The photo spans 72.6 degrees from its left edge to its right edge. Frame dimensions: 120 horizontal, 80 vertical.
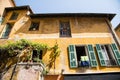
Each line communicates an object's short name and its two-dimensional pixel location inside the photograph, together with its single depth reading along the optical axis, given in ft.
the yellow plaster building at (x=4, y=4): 26.61
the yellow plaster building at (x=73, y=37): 18.03
